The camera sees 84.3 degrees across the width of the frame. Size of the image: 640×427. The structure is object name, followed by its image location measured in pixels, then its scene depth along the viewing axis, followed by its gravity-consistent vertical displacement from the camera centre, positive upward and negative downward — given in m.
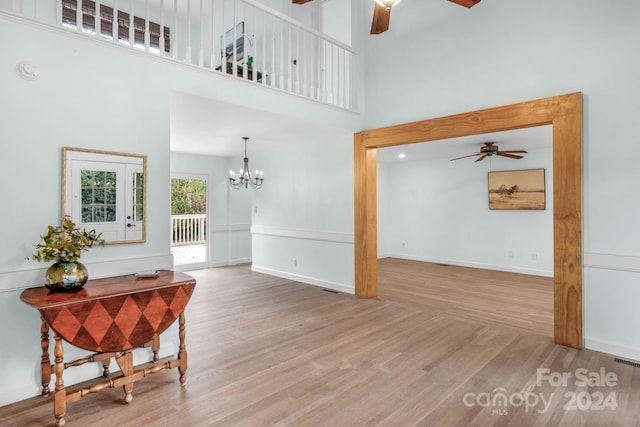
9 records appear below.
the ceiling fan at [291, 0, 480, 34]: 2.73 +1.57
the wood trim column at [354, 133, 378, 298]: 4.52 -0.10
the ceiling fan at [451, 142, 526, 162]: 5.26 +0.90
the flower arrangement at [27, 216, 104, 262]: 2.10 -0.20
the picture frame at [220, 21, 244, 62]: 5.03 +2.58
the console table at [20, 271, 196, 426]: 1.91 -0.64
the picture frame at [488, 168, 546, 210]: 5.93 +0.37
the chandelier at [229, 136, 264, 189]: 5.37 +0.57
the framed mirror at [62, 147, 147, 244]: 2.38 +0.14
